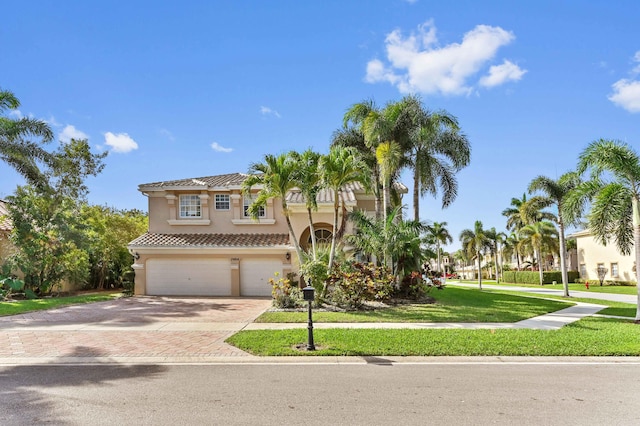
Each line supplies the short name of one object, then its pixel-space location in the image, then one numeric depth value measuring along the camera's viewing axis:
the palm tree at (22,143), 19.17
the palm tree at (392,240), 17.34
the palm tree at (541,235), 43.41
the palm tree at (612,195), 13.39
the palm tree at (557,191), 25.57
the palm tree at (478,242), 42.34
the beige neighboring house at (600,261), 39.75
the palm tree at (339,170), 15.84
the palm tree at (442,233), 48.38
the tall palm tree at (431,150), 19.73
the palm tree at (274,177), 16.06
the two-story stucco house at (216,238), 22.56
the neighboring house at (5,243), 23.83
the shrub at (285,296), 15.91
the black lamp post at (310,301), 9.11
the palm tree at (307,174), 16.17
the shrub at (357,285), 15.66
